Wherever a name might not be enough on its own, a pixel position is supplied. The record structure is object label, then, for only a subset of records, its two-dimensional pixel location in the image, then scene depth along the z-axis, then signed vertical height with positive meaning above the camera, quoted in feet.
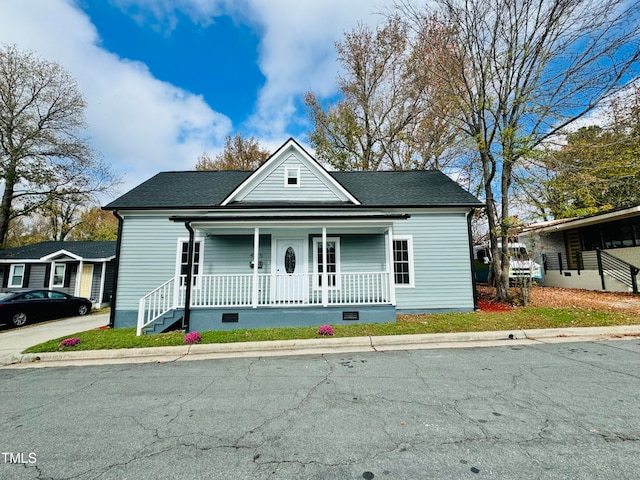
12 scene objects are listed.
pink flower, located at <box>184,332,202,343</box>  22.95 -4.90
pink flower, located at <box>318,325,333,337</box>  24.16 -4.68
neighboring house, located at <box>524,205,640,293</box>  41.96 +3.57
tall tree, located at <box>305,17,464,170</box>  66.90 +38.50
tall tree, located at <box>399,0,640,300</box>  33.81 +23.79
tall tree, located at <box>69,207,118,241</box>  117.08 +19.49
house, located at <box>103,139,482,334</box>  29.71 +3.66
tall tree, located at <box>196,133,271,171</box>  95.30 +38.40
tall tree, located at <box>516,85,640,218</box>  36.24 +16.87
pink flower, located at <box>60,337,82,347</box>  22.30 -5.05
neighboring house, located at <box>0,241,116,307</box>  56.24 +0.76
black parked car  37.45 -4.17
